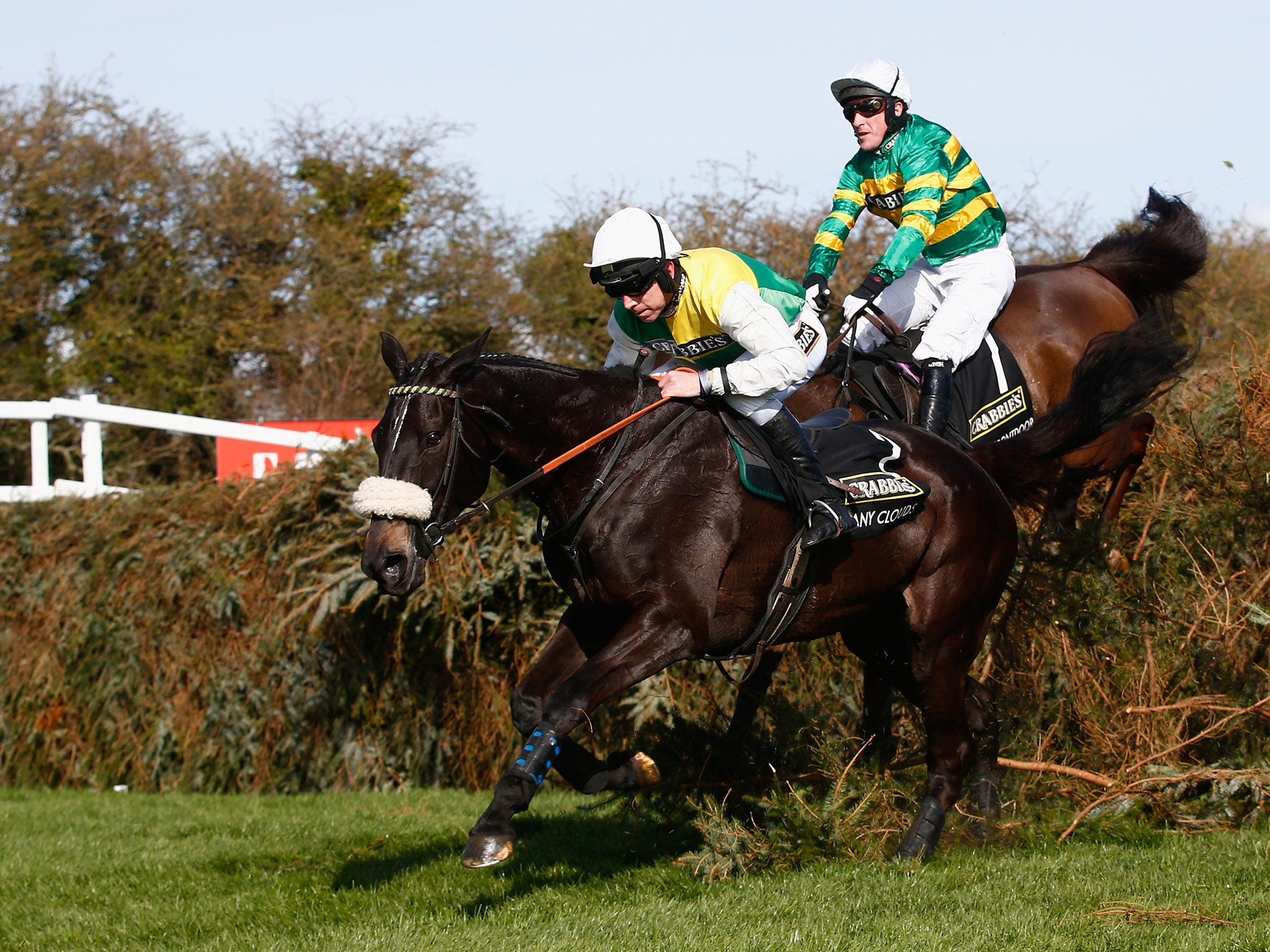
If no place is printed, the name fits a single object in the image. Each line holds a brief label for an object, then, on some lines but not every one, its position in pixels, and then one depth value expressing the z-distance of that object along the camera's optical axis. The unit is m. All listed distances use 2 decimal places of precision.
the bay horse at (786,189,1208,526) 13.45
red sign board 19.06
